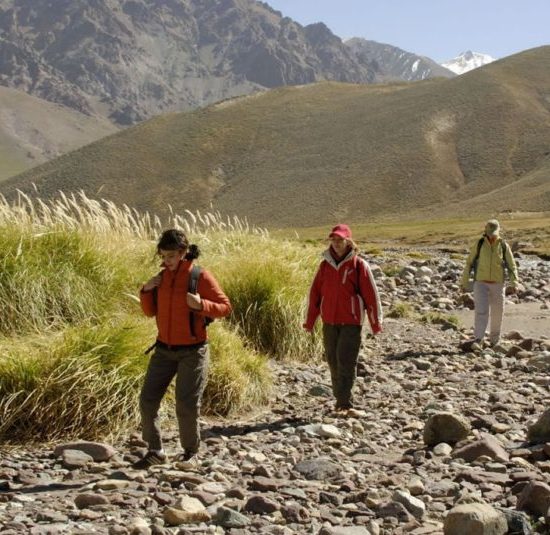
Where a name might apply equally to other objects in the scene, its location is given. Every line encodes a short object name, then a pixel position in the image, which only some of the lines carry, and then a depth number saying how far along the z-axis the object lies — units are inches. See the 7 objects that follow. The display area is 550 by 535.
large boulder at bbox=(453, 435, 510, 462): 251.1
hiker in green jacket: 512.7
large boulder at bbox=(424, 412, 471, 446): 276.2
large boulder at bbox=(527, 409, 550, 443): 273.6
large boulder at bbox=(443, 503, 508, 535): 178.9
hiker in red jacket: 332.8
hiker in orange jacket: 248.7
